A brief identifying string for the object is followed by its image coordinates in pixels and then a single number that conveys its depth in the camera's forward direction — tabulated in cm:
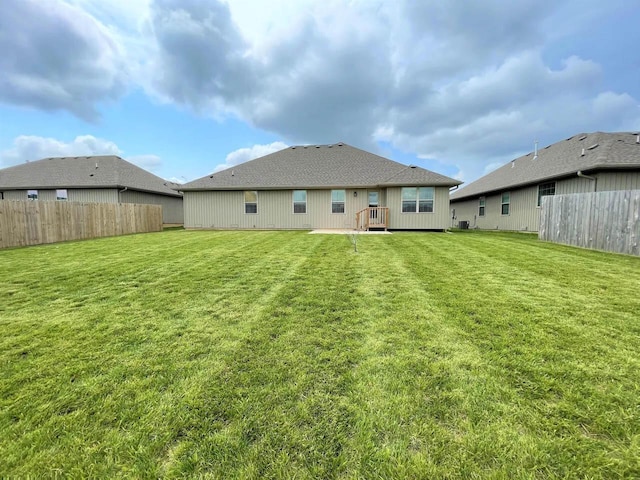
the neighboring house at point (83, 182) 1938
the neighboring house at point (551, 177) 1150
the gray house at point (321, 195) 1538
